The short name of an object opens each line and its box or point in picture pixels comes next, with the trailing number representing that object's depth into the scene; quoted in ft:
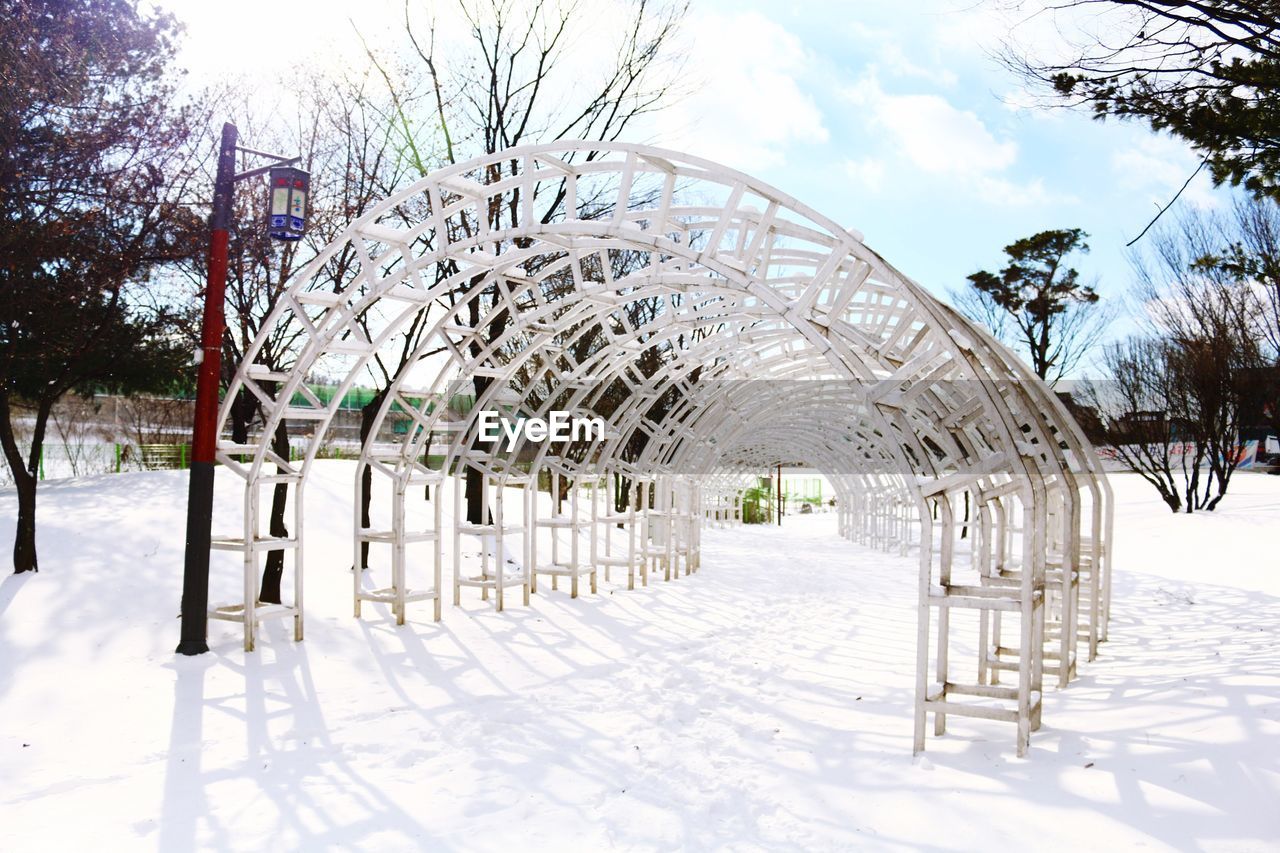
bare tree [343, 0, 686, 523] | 48.70
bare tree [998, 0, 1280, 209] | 20.18
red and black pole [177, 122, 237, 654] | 25.88
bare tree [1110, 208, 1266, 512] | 64.90
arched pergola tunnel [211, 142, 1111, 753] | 19.38
